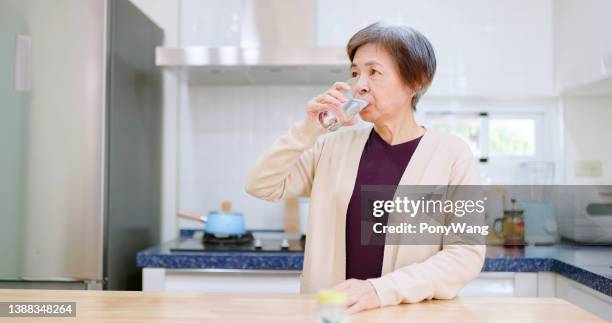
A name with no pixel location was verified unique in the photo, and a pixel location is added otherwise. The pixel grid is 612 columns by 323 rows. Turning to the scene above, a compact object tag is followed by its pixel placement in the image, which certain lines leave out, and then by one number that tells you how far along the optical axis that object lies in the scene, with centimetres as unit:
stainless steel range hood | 218
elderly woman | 119
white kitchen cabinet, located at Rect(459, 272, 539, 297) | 195
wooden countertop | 90
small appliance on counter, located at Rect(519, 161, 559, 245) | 226
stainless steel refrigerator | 197
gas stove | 204
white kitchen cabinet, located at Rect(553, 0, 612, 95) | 188
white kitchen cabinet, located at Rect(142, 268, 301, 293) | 200
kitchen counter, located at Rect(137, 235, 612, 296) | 192
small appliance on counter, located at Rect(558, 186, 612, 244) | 210
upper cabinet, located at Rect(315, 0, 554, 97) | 245
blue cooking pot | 223
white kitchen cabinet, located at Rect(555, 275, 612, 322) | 159
